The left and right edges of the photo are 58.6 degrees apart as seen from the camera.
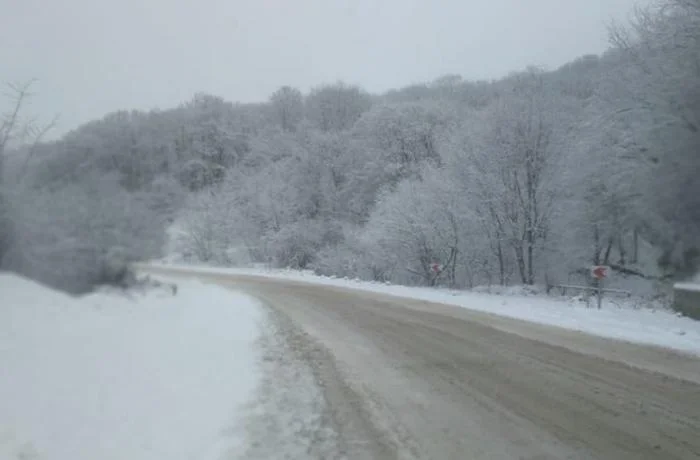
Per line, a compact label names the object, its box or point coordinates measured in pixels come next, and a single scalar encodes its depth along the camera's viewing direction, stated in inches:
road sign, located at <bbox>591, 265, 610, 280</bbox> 671.1
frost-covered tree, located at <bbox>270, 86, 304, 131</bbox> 2952.8
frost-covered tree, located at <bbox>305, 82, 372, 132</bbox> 2797.7
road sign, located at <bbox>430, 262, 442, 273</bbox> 1091.9
